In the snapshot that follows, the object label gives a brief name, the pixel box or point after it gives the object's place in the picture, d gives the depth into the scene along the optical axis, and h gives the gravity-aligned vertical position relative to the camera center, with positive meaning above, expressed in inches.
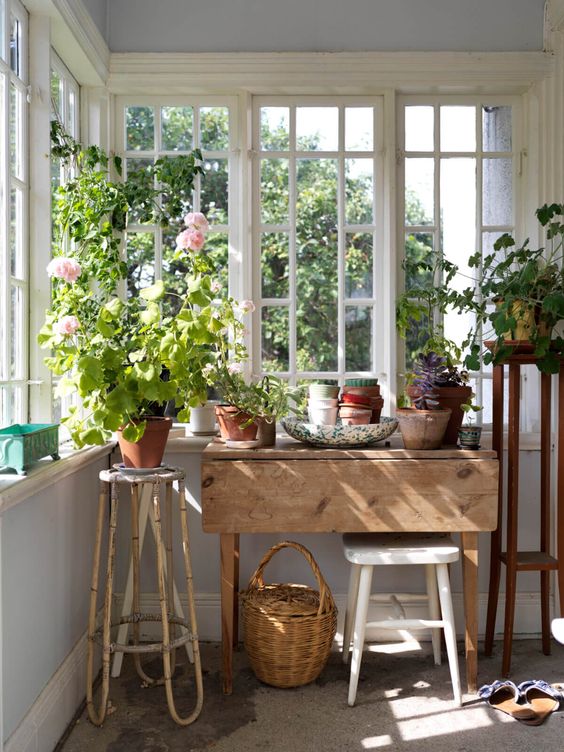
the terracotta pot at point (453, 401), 117.2 -5.6
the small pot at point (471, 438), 110.4 -10.5
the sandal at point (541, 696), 102.2 -45.2
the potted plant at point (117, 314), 93.9 +7.1
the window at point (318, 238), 134.5 +21.9
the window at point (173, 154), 133.9 +35.8
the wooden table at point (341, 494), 106.4 -17.7
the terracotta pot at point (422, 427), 109.7 -8.9
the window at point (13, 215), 92.3 +18.8
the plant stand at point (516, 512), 115.5 -22.6
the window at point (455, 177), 135.4 +32.6
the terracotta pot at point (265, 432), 112.3 -9.9
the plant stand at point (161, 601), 97.8 -30.1
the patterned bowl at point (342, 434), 110.4 -9.9
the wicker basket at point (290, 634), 107.3 -37.4
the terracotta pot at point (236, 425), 110.2 -8.5
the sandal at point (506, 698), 101.5 -45.4
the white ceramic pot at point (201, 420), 130.5 -9.3
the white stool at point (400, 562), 105.4 -28.5
